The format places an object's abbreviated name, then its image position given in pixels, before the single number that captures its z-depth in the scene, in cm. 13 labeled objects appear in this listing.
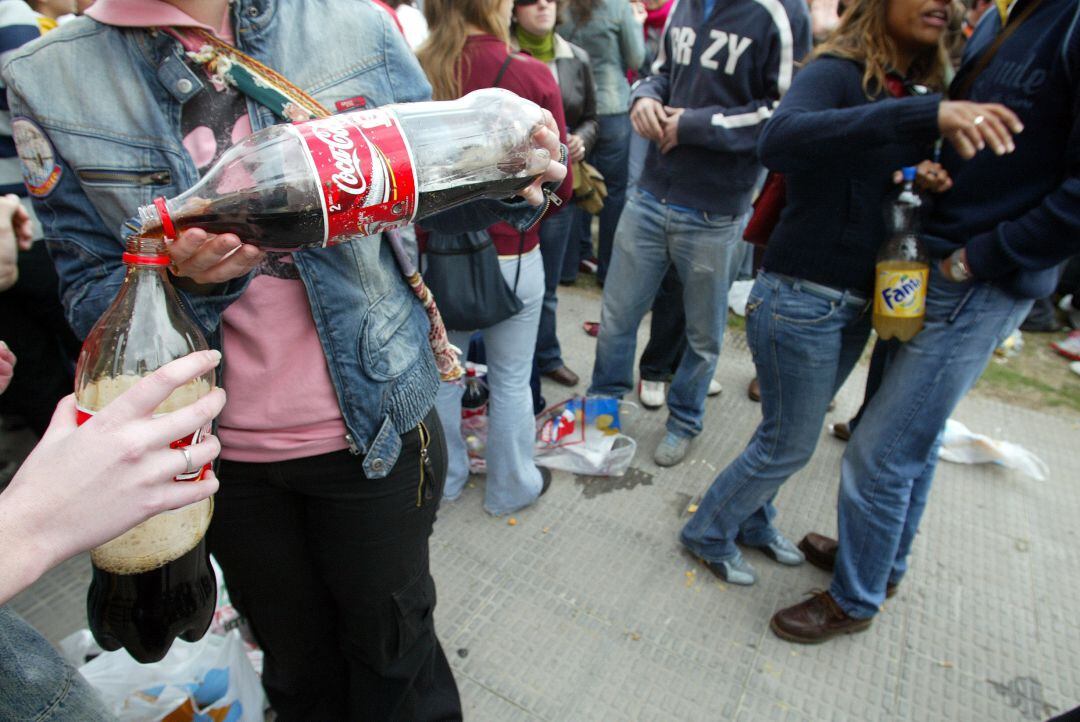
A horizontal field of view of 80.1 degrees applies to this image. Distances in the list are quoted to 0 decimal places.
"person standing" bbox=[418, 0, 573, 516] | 221
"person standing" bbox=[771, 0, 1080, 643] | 157
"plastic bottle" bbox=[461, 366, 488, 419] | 310
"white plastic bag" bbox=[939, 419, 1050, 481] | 314
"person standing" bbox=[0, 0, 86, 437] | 218
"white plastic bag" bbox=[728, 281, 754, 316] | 468
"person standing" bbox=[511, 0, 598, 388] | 303
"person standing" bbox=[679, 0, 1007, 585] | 176
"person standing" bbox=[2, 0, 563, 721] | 109
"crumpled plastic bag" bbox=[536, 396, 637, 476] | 305
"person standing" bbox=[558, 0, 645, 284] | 421
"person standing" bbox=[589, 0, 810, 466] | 265
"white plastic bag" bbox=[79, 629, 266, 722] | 169
